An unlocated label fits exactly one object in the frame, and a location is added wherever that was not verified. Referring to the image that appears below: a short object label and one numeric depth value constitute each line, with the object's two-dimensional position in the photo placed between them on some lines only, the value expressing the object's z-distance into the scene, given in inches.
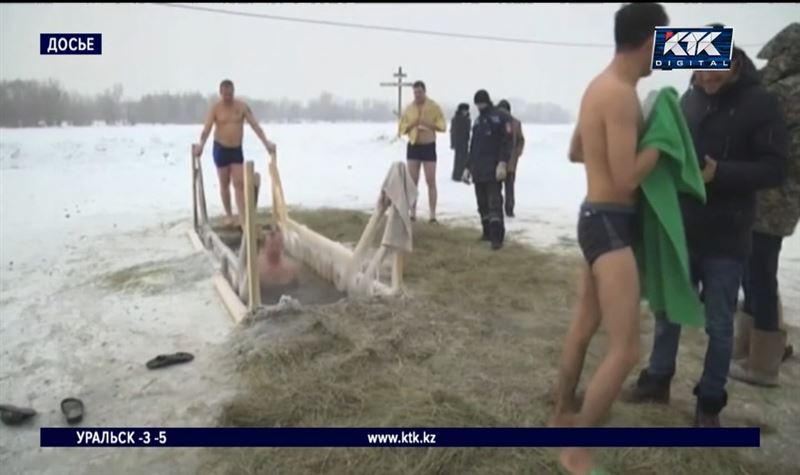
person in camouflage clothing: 80.0
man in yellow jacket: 202.4
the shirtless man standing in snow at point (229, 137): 190.2
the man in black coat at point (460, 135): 318.7
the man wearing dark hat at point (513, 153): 195.9
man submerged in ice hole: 144.5
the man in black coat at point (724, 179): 68.8
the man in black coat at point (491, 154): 172.1
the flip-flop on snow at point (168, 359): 96.0
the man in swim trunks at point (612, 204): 53.4
